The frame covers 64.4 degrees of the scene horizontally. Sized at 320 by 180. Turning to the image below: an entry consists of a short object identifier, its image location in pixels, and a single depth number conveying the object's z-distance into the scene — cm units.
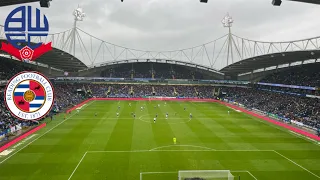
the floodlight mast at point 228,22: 8194
